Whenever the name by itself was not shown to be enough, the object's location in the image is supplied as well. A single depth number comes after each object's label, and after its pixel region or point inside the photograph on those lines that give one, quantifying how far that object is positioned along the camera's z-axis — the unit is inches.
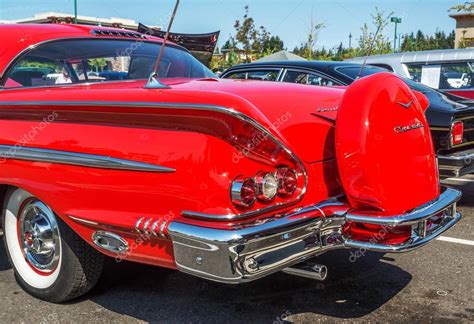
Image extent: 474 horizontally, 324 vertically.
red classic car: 94.6
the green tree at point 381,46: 672.7
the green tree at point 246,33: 853.8
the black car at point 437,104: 198.4
